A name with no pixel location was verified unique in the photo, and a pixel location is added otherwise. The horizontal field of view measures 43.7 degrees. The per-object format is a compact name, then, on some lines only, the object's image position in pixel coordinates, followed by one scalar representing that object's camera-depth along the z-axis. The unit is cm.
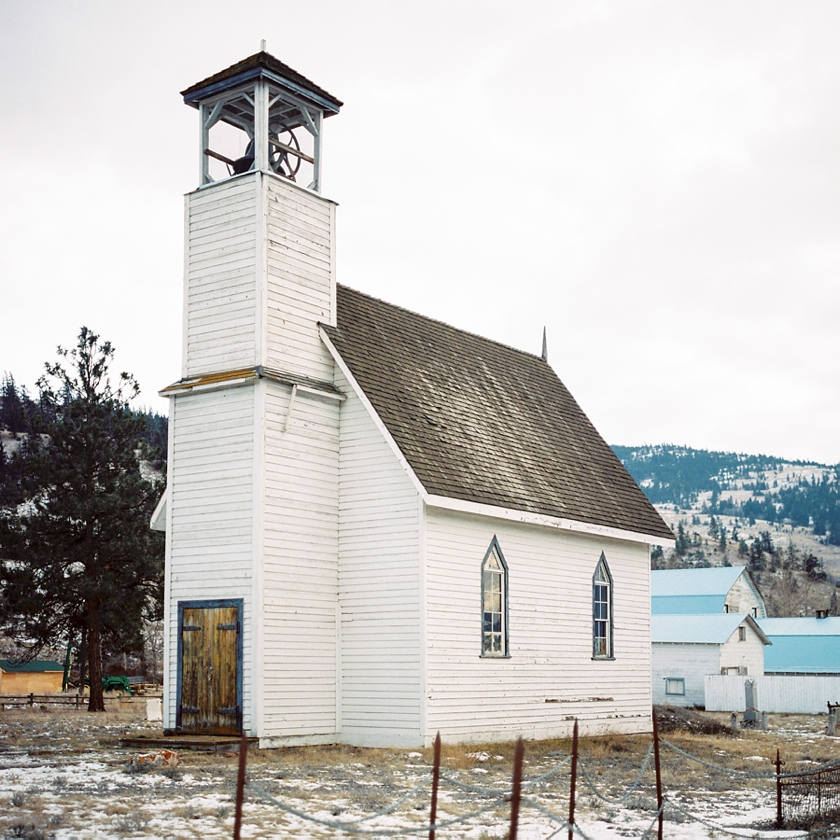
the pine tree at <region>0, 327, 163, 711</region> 3083
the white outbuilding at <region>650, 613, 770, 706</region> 4325
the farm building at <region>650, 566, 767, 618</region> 4969
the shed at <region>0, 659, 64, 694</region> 6294
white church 1836
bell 2047
